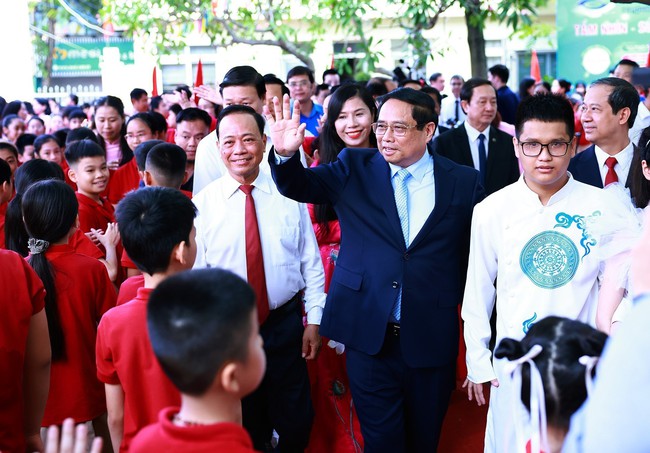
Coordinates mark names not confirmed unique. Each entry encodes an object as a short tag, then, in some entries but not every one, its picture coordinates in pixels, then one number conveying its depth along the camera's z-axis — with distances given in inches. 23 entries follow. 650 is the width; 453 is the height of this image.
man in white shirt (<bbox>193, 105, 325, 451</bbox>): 135.8
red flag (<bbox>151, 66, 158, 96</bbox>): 404.8
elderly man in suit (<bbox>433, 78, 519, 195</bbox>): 215.2
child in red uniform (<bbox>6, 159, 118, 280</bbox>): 133.6
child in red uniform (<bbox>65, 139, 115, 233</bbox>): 173.0
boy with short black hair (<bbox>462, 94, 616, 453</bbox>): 112.7
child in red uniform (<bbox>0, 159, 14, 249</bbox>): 149.0
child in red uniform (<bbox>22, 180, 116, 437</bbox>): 122.4
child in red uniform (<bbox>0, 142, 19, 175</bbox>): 216.7
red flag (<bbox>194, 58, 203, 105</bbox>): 288.9
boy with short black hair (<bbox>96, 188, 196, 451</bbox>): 94.8
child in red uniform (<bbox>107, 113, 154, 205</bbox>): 205.5
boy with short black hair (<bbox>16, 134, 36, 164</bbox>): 261.6
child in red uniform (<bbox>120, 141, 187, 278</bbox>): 157.6
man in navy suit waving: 125.0
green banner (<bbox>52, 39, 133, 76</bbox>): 885.0
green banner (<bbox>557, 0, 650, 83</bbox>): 713.0
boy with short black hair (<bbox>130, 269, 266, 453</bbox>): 66.5
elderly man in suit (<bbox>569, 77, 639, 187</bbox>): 169.2
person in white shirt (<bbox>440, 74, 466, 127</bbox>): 358.3
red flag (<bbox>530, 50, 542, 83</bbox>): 465.6
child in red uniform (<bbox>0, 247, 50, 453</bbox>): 101.8
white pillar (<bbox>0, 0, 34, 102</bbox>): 461.4
